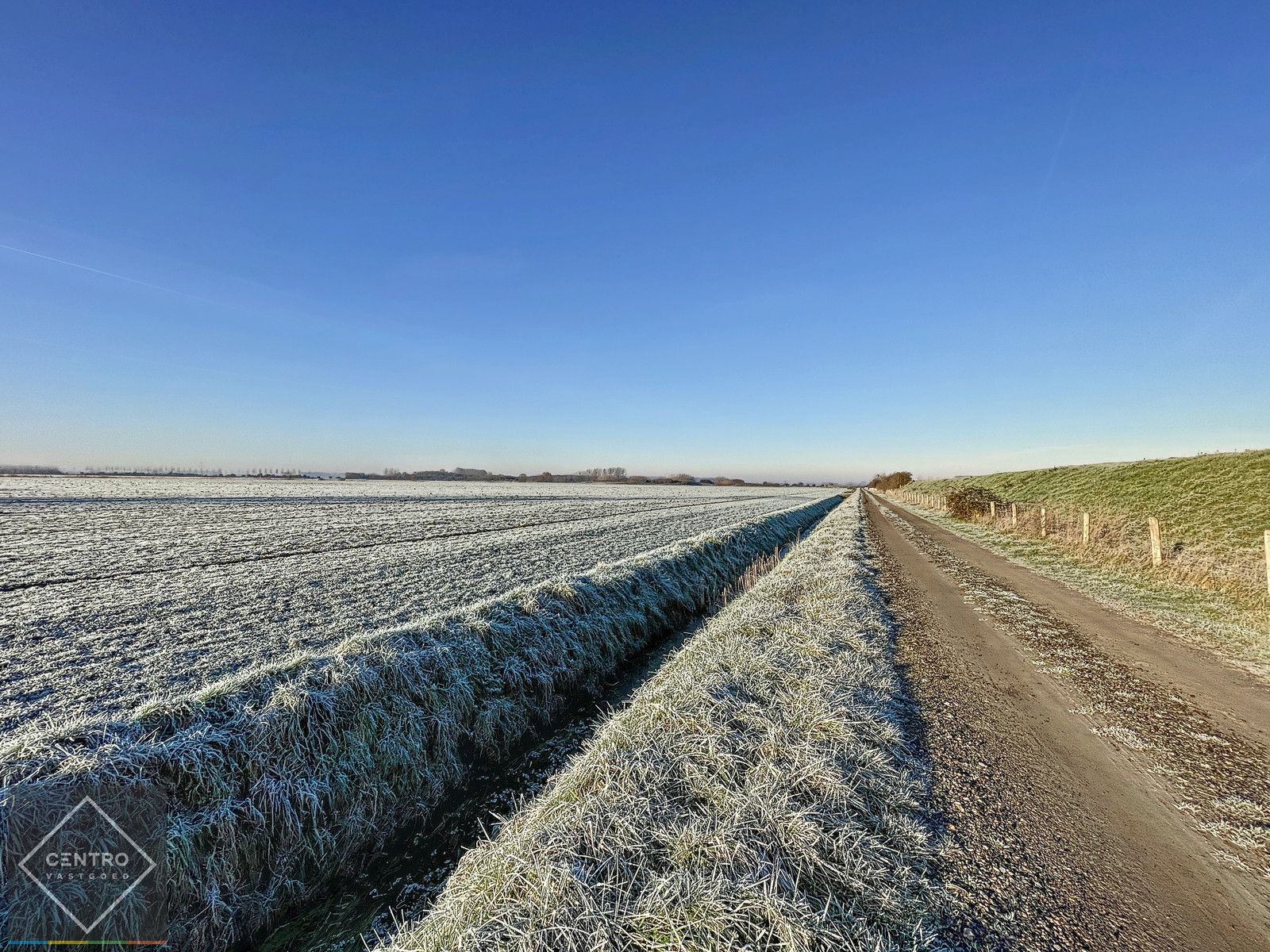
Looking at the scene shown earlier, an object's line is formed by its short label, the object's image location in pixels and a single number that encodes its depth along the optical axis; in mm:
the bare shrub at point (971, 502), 38750
